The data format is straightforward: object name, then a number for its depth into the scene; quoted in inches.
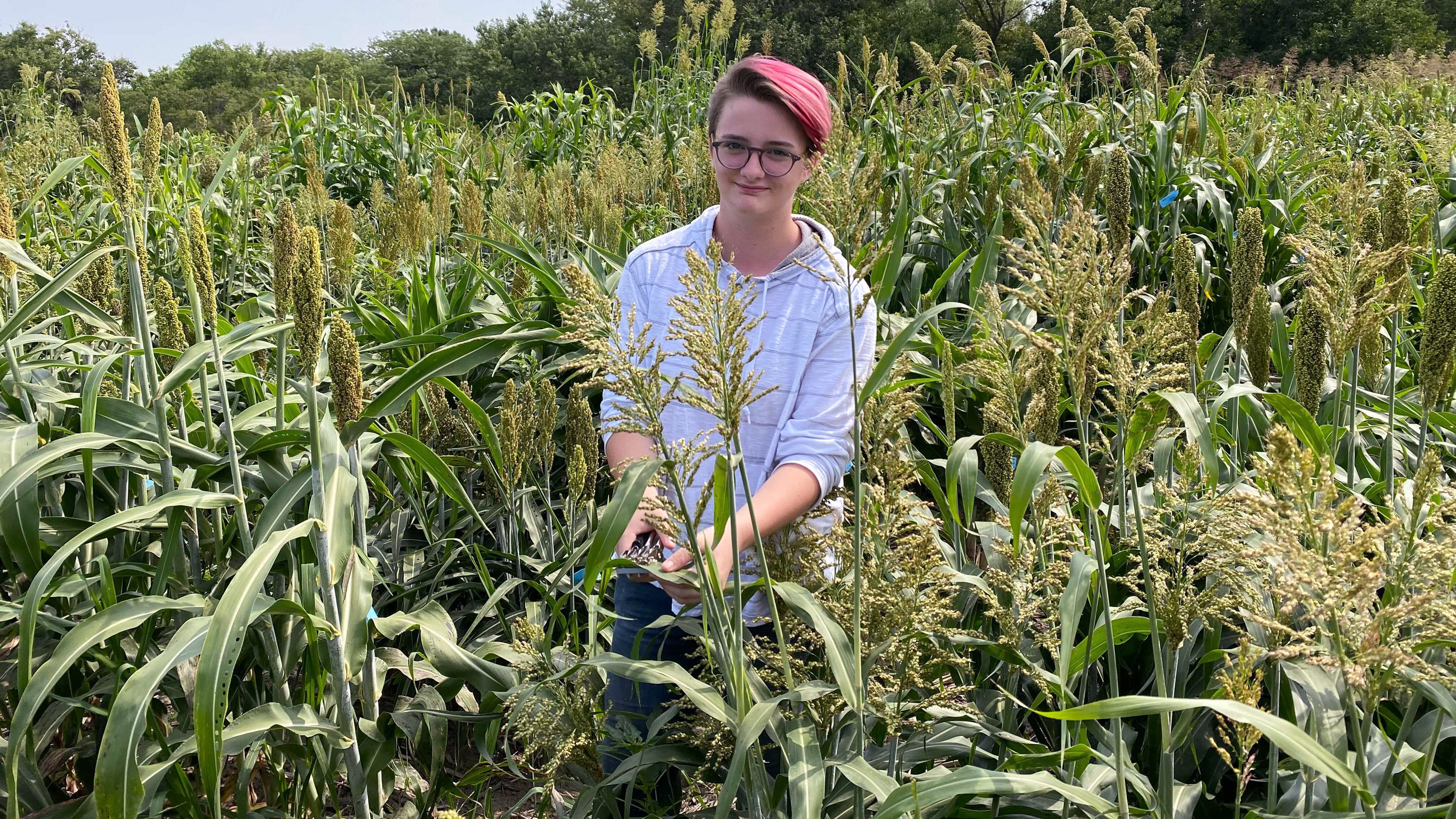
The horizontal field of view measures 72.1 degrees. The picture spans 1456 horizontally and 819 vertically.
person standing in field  80.0
